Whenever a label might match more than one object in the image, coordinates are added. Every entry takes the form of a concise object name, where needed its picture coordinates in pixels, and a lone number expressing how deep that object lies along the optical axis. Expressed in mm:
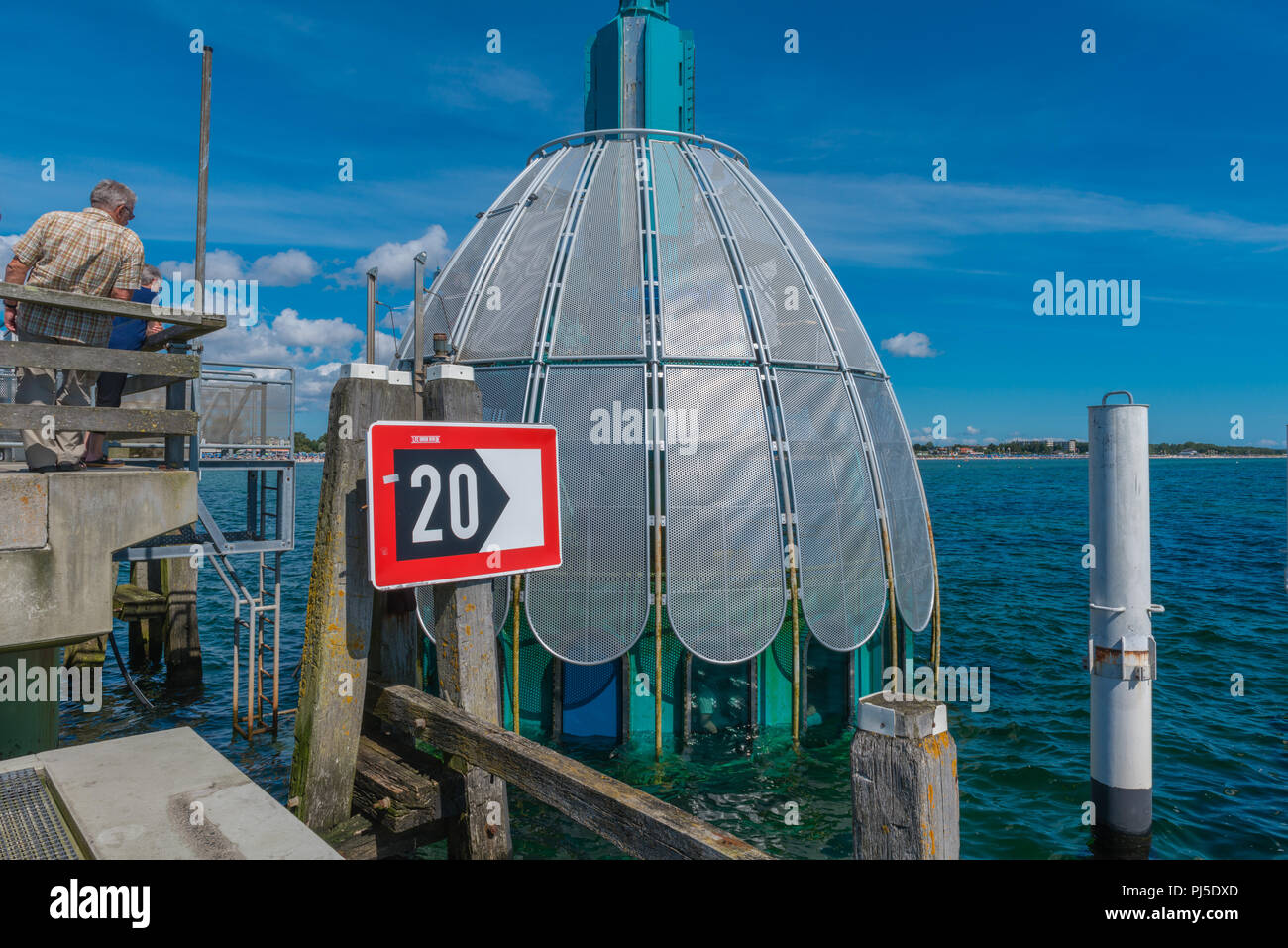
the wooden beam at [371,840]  5234
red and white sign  4832
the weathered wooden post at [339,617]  5266
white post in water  8398
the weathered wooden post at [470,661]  5227
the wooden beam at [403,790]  5133
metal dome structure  11461
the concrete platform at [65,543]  5305
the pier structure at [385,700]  5211
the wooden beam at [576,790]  3426
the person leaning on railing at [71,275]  6035
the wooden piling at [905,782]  3012
